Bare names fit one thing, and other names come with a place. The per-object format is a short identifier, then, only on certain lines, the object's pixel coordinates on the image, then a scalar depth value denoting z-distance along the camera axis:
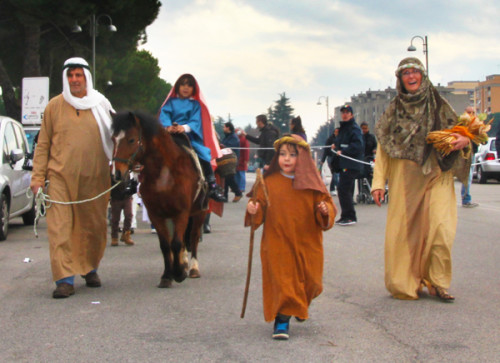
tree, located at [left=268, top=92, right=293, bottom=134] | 128.12
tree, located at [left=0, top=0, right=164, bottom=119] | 28.92
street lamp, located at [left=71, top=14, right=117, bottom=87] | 30.17
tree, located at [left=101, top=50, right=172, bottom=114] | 45.56
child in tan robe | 5.23
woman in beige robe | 6.64
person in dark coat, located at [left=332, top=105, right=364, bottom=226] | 13.64
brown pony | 6.91
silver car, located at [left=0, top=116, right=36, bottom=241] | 11.78
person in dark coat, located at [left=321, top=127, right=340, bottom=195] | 15.03
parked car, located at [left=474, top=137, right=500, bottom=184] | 28.61
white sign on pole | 22.64
